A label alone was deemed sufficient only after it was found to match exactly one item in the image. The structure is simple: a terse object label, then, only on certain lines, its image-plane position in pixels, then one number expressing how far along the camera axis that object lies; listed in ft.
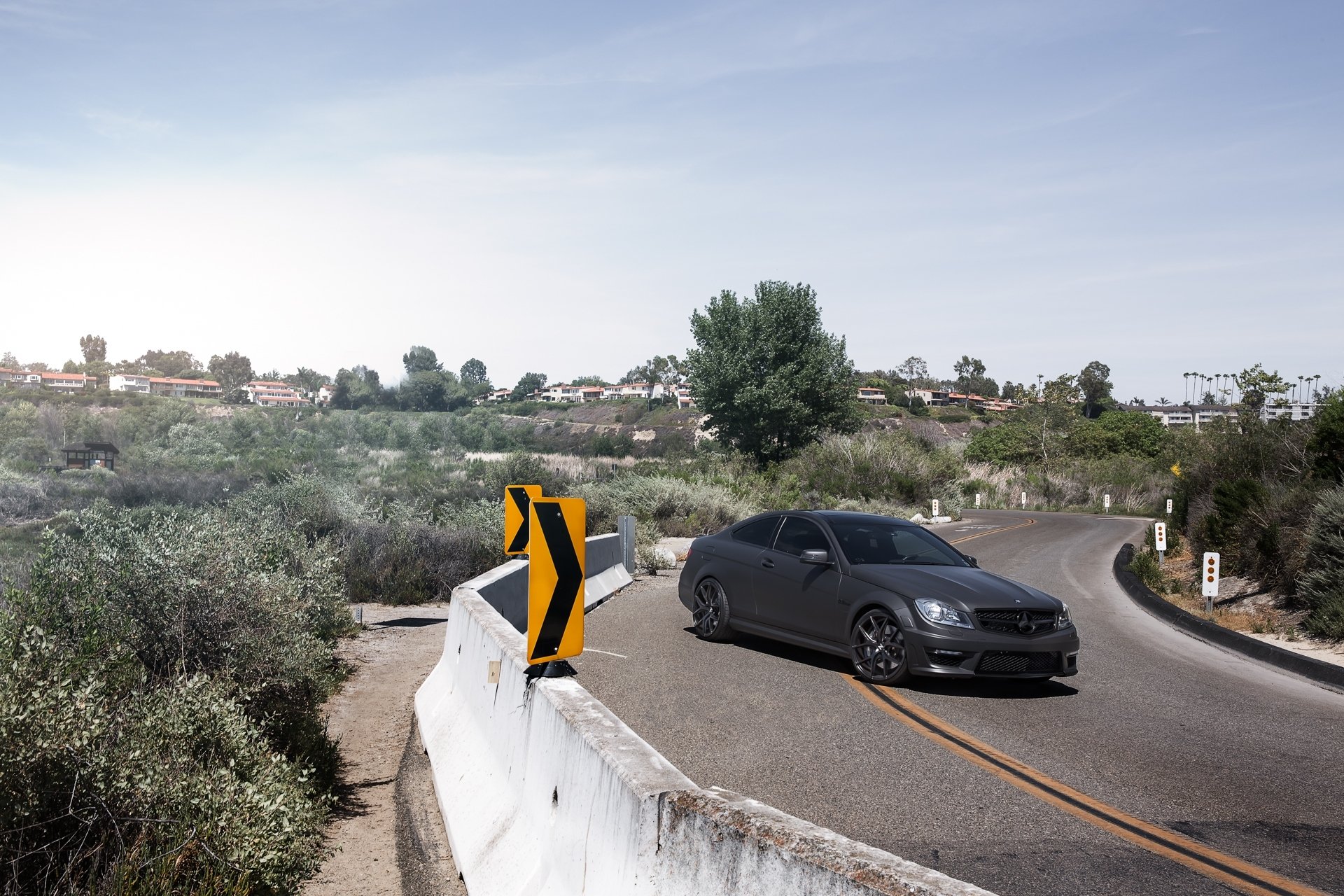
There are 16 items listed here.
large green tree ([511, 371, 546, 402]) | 471.21
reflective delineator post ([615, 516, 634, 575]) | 63.16
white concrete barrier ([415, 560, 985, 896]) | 10.24
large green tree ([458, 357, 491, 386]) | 398.89
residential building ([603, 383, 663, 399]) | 559.79
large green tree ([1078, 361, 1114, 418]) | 547.08
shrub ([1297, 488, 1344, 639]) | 43.21
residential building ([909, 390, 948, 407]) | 642.22
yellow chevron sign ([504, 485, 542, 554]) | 37.35
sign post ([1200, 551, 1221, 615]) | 51.06
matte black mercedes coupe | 30.96
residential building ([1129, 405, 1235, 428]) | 458.09
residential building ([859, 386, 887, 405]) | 598.22
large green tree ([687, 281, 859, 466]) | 198.80
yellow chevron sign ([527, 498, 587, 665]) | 19.26
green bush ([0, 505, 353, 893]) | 16.48
